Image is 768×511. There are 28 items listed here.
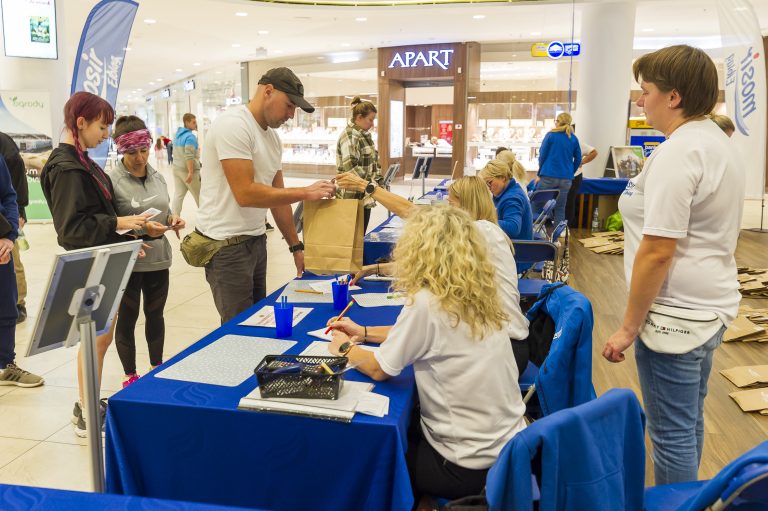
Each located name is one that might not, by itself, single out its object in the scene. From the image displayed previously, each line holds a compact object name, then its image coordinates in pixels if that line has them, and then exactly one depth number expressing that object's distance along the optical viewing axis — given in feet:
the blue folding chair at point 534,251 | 12.12
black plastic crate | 5.24
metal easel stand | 5.31
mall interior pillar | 31.04
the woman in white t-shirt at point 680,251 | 5.40
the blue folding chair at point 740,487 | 3.30
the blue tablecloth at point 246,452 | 5.08
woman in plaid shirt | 19.47
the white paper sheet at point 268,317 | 7.41
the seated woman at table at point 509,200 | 13.52
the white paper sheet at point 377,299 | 8.32
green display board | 29.73
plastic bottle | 30.14
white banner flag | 23.13
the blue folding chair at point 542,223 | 17.13
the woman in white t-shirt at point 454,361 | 5.45
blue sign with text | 34.81
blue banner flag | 19.08
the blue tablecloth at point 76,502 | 3.67
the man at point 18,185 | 13.23
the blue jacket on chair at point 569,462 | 4.00
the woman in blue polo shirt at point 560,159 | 25.39
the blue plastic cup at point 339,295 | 7.95
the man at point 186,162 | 28.22
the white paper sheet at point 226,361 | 5.82
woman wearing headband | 9.60
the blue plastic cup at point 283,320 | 6.91
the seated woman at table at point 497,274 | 6.76
